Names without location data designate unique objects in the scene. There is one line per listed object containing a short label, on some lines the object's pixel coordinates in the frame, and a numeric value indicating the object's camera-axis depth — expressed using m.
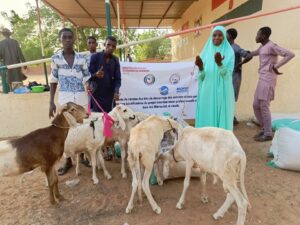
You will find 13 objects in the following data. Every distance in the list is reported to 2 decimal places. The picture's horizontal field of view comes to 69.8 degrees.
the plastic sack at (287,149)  3.39
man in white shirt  3.16
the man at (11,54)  5.97
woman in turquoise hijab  3.26
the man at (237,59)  4.79
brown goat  2.49
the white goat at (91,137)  3.24
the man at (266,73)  4.14
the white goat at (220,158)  2.22
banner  4.72
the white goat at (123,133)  3.42
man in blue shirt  3.57
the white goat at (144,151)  2.48
